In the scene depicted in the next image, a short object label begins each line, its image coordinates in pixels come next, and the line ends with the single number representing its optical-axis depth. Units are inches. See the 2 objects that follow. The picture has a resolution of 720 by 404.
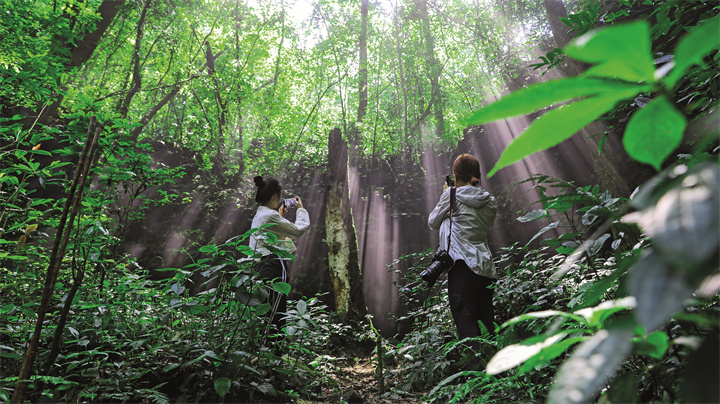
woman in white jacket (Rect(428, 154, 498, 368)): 113.0
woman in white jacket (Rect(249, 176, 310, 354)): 146.4
